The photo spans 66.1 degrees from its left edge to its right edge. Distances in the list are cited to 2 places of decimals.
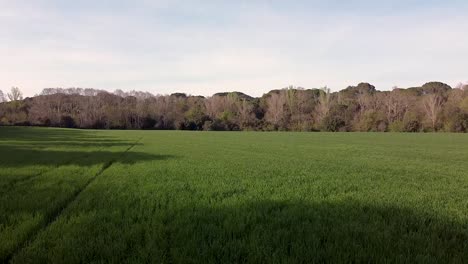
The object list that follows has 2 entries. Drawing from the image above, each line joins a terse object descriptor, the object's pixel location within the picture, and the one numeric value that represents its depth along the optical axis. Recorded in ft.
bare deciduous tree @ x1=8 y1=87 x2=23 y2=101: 483.92
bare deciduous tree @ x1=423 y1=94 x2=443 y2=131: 295.69
